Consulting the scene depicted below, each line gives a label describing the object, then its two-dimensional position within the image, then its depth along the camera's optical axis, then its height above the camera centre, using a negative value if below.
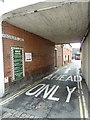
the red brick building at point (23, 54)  4.65 +0.34
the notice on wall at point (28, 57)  6.04 +0.14
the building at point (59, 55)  14.11 +0.64
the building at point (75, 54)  36.20 +2.09
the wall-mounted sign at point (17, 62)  4.96 -0.19
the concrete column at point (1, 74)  4.23 -0.72
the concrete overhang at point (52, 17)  3.08 +1.93
